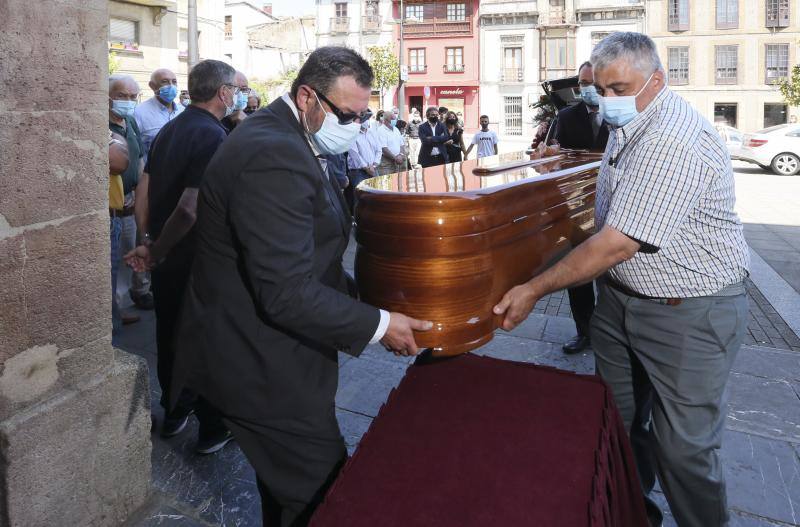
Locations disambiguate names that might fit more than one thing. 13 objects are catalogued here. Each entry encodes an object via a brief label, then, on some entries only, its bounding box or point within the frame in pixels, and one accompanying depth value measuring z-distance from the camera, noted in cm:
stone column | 193
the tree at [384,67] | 3666
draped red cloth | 146
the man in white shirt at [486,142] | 1328
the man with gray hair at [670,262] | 186
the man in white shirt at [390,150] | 989
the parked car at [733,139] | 1726
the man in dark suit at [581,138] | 400
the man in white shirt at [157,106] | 576
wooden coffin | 165
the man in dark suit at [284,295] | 156
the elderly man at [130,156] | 451
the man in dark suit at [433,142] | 1117
